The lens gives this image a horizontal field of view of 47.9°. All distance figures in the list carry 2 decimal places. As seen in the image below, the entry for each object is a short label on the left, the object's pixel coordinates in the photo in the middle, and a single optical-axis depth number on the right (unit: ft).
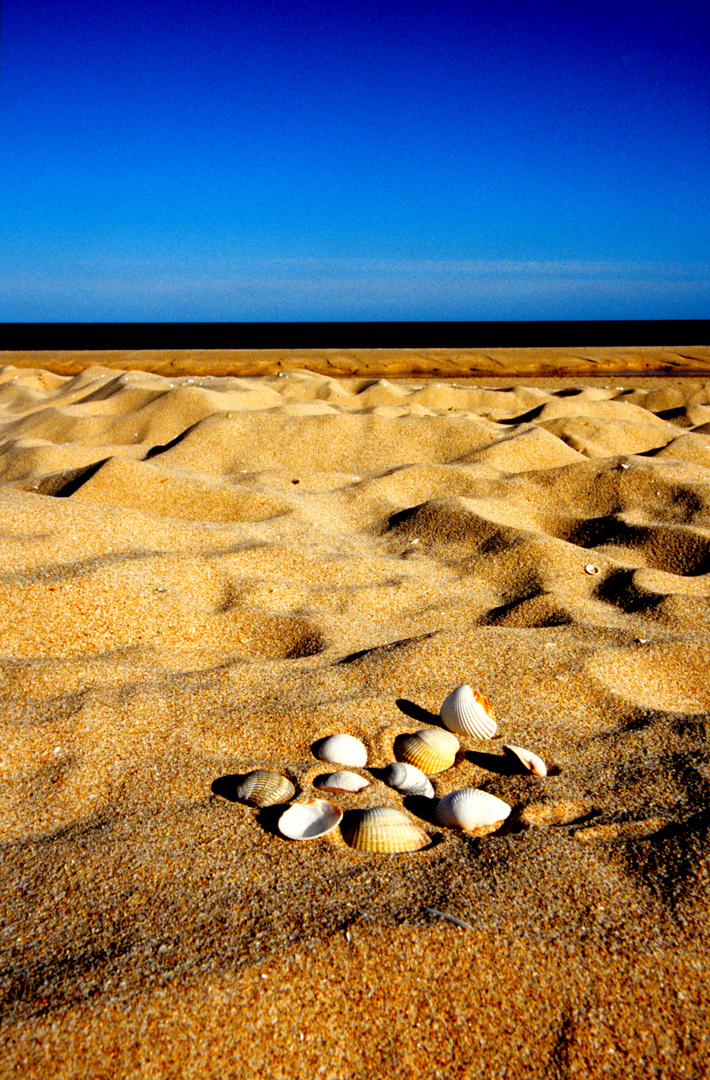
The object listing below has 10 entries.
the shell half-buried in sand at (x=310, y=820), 1.17
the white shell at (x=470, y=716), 1.45
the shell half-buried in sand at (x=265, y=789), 1.24
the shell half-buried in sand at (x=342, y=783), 1.30
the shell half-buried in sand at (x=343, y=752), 1.36
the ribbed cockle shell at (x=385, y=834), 1.16
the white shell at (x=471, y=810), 1.21
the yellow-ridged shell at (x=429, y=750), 1.38
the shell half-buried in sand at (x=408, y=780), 1.31
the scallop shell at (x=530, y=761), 1.35
